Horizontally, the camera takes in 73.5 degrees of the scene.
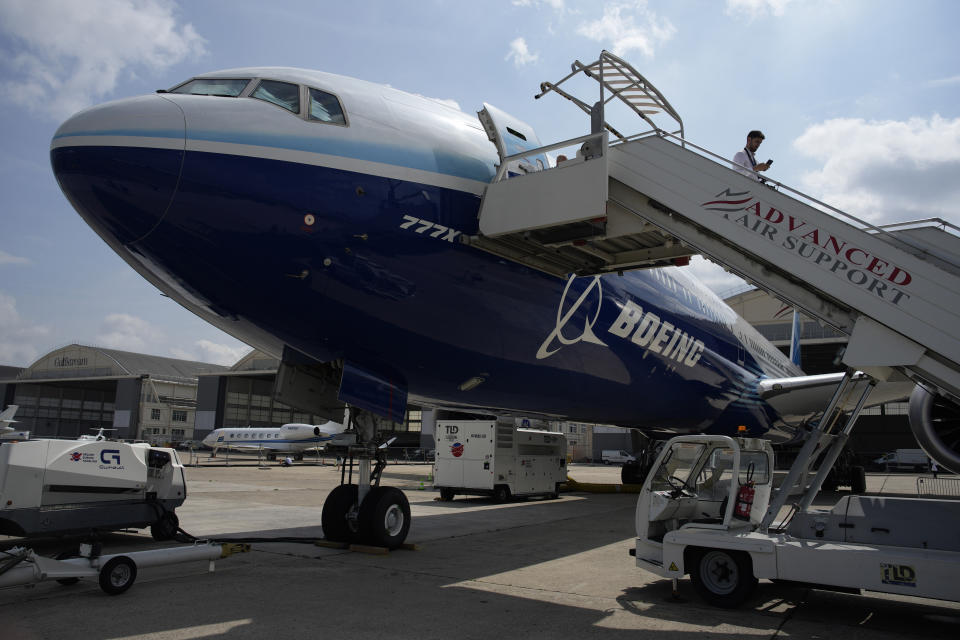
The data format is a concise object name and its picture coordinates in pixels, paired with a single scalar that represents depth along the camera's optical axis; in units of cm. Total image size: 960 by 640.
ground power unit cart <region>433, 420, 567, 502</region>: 1681
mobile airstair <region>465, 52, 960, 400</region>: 555
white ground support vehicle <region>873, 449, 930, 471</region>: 4688
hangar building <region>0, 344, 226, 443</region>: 6253
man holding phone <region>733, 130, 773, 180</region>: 809
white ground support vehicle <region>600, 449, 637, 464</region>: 5738
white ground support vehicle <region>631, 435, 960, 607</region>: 505
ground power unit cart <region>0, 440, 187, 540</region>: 766
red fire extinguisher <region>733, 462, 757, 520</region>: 630
